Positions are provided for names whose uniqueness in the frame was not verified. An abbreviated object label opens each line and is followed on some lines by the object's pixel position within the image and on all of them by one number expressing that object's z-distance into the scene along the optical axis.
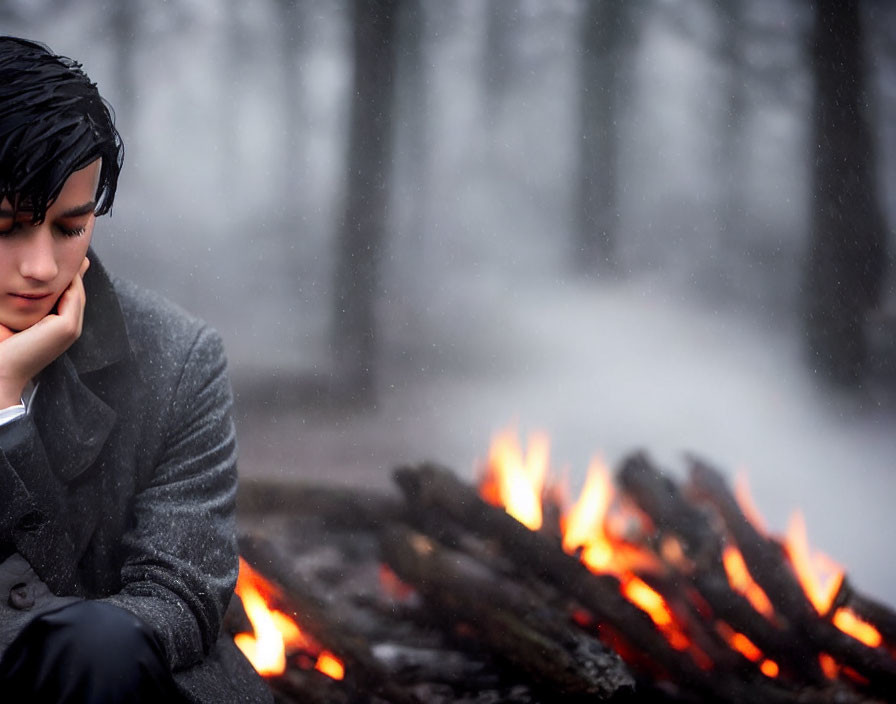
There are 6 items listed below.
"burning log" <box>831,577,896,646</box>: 2.95
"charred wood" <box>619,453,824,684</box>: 2.88
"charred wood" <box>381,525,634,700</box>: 2.70
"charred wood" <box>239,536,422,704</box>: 2.74
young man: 1.54
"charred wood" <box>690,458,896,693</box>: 2.81
